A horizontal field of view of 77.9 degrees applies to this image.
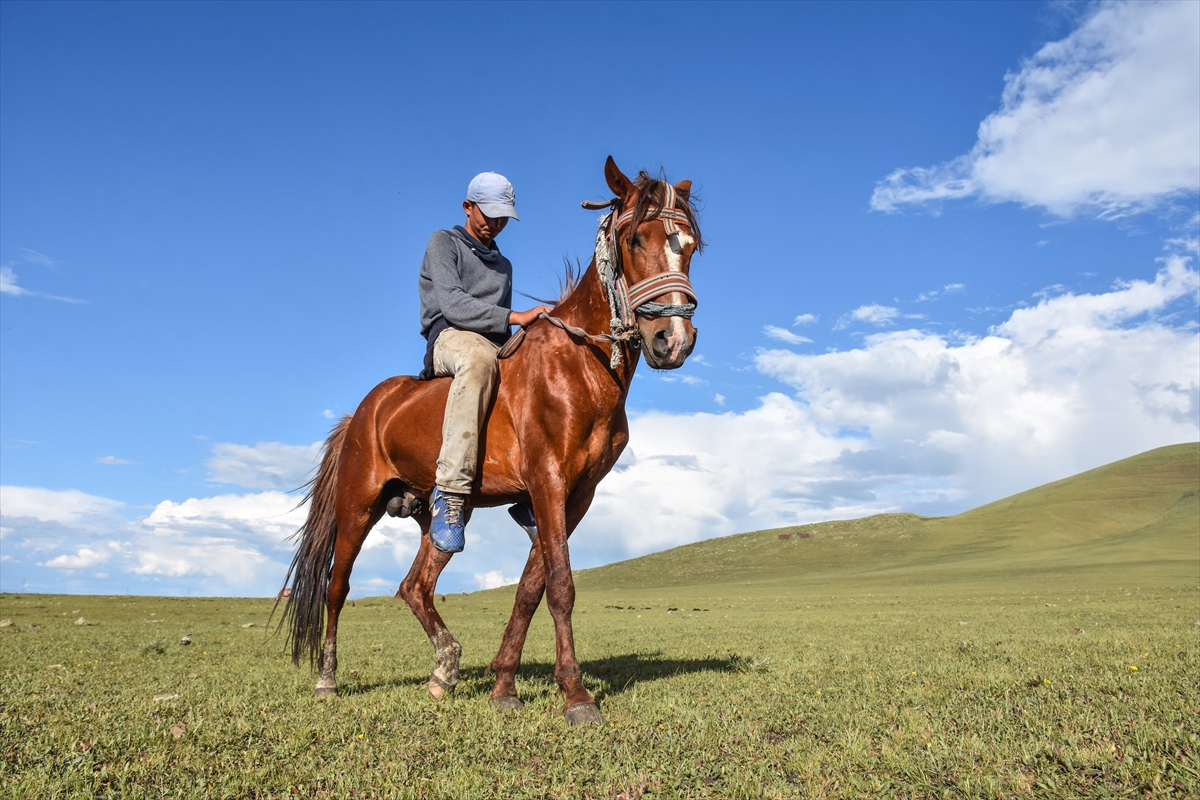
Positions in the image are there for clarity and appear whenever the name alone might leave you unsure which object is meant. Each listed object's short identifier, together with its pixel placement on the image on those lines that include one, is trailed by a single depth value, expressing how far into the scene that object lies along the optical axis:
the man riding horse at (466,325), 5.77
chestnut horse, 5.16
